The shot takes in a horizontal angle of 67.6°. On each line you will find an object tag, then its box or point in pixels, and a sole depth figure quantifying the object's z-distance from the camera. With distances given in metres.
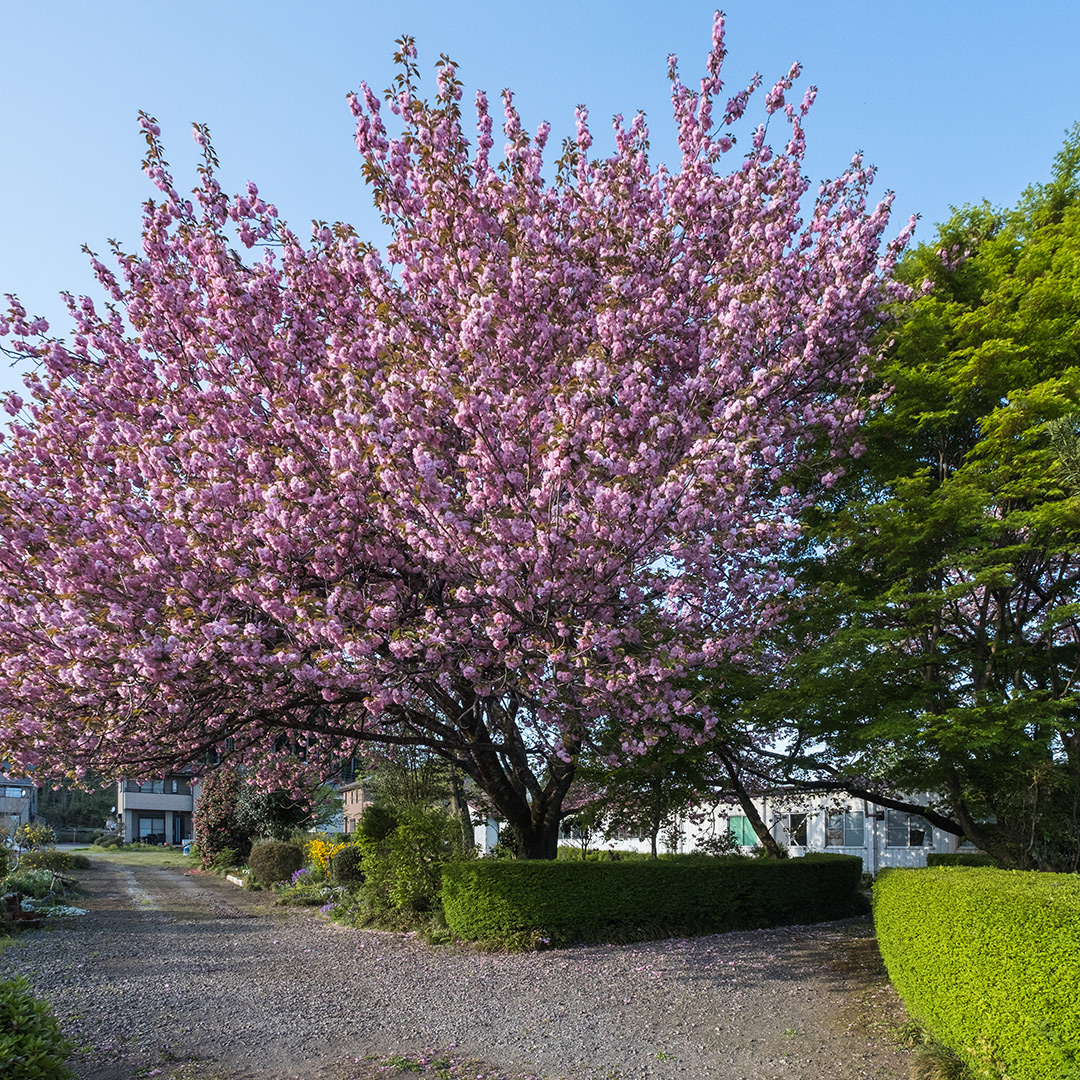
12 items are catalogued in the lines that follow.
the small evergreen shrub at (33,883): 15.90
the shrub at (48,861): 22.00
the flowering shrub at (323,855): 19.83
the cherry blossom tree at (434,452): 8.23
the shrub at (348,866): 18.25
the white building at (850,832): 23.55
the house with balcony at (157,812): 62.31
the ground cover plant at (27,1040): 5.17
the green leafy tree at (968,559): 10.33
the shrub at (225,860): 27.50
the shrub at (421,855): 13.98
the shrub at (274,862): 21.53
